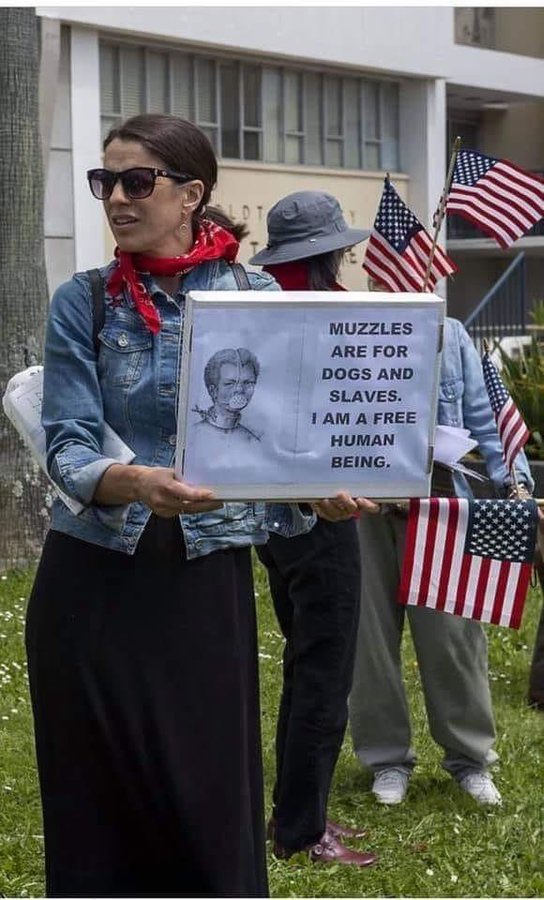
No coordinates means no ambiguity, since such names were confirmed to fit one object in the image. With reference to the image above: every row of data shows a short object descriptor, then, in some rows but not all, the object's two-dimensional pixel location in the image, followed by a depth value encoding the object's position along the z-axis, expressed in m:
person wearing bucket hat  10.34
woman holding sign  7.16
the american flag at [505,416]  11.07
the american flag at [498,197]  12.03
